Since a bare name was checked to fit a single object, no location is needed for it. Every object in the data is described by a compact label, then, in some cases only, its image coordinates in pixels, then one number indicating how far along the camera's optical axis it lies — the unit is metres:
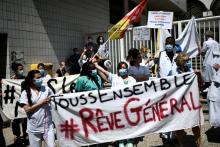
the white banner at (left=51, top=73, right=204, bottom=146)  4.05
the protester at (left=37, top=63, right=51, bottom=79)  5.53
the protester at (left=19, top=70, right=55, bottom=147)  3.78
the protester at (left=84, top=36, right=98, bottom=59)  7.97
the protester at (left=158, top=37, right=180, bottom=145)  4.72
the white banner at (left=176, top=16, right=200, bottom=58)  6.61
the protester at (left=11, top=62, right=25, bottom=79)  5.75
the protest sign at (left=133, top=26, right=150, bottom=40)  7.45
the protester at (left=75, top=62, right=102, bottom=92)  4.11
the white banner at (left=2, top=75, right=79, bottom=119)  5.51
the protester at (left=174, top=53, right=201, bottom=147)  4.32
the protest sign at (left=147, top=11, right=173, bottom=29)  6.30
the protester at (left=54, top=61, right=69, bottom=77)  7.42
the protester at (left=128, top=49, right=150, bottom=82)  4.71
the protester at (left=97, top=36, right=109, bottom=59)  7.72
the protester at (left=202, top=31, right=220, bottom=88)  6.17
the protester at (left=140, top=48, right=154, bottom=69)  7.29
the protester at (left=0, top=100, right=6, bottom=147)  4.46
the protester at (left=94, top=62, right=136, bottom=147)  4.09
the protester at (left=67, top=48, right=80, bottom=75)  8.23
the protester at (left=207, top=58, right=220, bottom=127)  4.83
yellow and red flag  5.41
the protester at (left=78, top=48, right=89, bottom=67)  7.20
